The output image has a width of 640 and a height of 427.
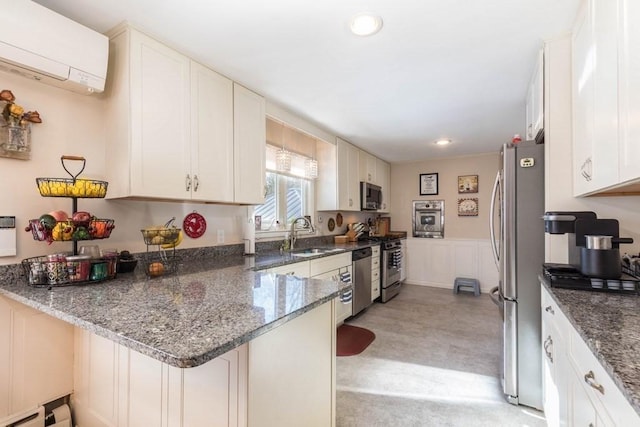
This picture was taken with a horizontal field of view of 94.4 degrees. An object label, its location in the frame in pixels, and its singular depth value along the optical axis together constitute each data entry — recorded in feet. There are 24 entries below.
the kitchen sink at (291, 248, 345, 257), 9.83
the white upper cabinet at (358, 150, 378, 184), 15.06
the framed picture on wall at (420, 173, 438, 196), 17.73
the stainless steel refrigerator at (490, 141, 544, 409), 6.24
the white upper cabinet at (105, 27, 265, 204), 5.58
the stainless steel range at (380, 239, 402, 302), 14.19
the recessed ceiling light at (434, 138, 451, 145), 13.44
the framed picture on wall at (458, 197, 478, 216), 16.64
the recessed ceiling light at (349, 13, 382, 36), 5.23
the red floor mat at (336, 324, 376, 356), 9.04
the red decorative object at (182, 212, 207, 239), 7.55
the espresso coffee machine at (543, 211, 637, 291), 4.51
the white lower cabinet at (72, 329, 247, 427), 3.19
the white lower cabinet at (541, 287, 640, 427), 2.40
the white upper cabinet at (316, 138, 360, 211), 12.75
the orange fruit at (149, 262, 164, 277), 5.24
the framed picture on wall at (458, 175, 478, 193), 16.65
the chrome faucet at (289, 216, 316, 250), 11.12
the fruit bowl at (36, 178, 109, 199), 4.59
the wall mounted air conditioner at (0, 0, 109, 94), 4.38
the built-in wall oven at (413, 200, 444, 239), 17.58
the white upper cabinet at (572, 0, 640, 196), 3.26
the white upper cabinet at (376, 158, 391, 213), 17.17
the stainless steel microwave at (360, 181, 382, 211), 14.87
